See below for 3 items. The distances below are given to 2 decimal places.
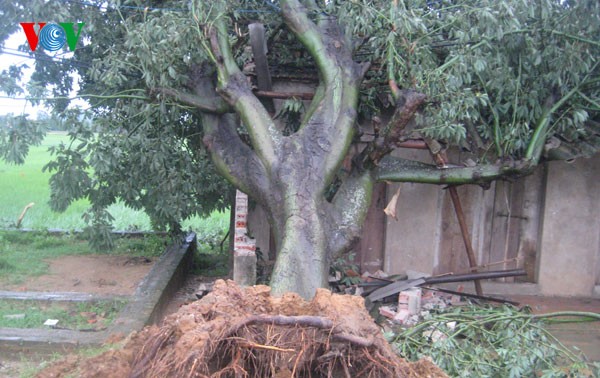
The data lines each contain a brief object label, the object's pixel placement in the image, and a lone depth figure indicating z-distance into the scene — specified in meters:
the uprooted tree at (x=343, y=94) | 5.39
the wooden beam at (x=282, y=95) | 6.97
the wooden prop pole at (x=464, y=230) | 7.21
